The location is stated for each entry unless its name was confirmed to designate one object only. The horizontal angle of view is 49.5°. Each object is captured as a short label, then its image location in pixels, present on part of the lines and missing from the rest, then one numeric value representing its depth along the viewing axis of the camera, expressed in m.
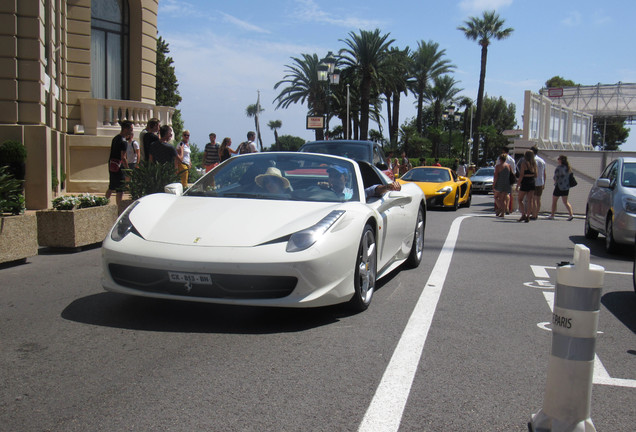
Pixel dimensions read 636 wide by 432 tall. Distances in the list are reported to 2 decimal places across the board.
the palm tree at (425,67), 60.75
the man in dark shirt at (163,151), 11.81
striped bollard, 2.98
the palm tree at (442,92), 72.62
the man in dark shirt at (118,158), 11.95
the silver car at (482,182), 32.56
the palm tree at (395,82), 48.47
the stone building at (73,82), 13.73
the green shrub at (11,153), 12.88
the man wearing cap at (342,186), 6.12
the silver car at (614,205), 10.30
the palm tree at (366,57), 46.75
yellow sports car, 18.67
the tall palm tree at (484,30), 57.31
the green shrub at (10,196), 7.98
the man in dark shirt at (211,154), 17.88
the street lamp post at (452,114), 43.42
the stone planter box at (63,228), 8.98
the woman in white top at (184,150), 14.13
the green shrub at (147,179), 10.80
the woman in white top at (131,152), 12.47
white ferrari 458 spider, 4.88
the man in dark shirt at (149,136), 12.16
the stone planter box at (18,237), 7.65
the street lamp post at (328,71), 28.27
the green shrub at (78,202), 9.11
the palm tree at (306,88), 53.16
